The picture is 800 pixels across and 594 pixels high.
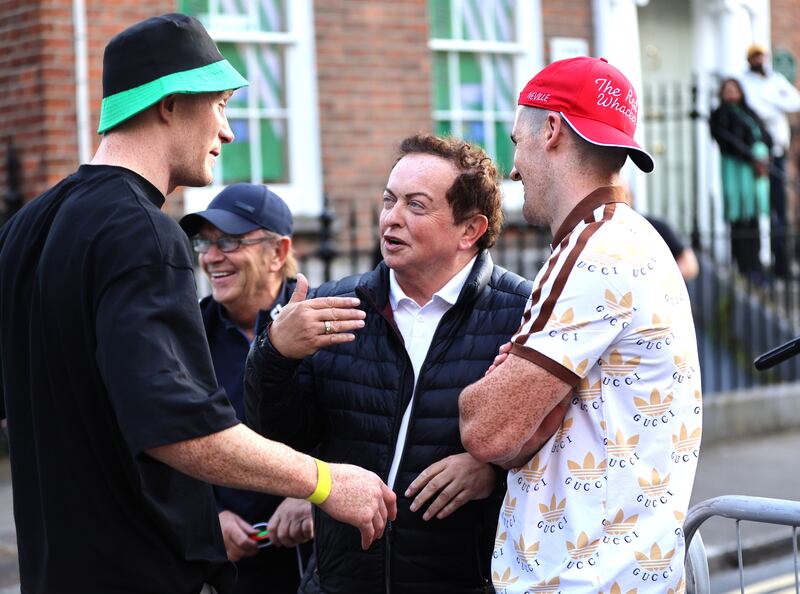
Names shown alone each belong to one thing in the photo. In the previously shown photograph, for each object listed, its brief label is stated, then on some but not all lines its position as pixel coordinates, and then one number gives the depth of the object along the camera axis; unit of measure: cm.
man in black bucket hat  254
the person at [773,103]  1254
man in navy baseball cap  398
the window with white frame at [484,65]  1102
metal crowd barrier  315
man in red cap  267
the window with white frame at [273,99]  991
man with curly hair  323
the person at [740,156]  1217
